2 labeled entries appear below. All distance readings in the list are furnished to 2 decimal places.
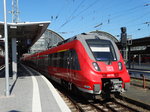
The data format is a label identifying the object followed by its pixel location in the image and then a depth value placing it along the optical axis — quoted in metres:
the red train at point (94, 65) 7.66
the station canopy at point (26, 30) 12.45
